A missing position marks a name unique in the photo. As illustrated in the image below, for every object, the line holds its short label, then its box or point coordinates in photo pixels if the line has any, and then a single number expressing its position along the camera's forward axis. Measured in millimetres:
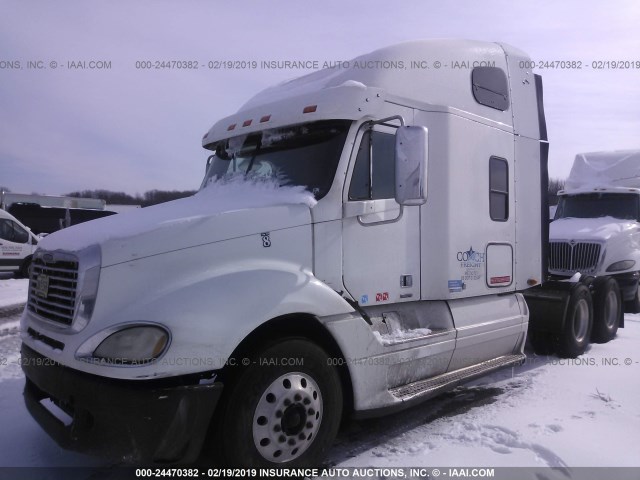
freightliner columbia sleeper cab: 2949
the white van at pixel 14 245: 15462
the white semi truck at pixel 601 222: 8562
